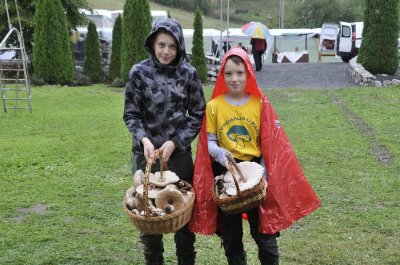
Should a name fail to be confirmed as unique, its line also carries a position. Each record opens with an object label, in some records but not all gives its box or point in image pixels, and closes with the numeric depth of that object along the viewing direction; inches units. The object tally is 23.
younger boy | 104.7
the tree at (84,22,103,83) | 627.5
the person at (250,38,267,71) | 629.9
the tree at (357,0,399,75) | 511.5
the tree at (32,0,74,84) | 546.6
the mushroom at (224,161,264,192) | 96.0
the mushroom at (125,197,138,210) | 96.5
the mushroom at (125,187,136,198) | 99.4
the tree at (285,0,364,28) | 1882.4
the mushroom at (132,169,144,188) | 100.4
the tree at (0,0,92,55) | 637.3
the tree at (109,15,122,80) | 610.2
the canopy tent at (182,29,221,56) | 1015.1
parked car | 735.7
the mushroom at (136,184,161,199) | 96.7
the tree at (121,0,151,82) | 539.5
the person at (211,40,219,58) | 961.5
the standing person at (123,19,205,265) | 105.2
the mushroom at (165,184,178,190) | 97.5
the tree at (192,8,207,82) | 586.2
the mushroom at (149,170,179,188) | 99.1
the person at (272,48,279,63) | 1002.7
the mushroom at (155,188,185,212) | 96.0
